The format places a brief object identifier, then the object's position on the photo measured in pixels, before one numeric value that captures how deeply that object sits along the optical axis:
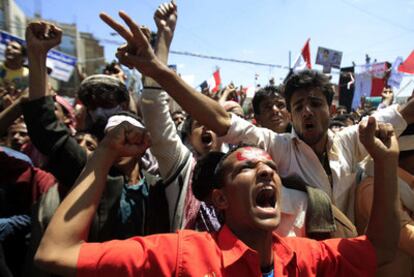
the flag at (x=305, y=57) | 9.23
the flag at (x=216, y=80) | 9.65
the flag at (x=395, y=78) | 9.61
